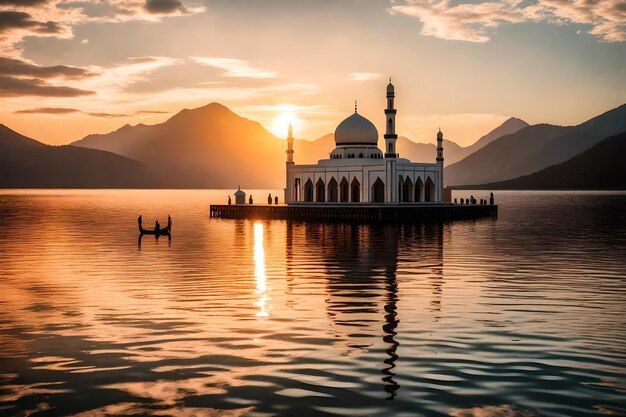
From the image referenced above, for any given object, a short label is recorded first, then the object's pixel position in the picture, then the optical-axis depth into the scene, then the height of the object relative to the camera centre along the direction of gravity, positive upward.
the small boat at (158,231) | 60.01 -2.63
